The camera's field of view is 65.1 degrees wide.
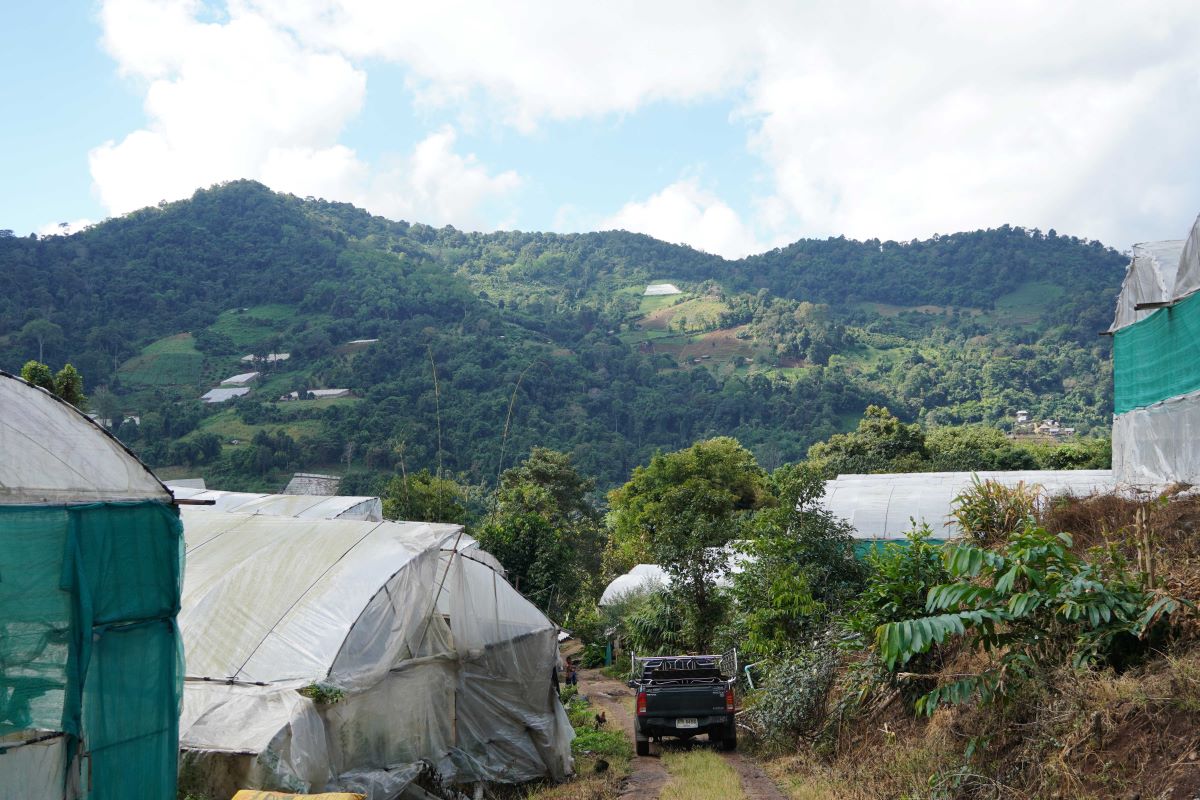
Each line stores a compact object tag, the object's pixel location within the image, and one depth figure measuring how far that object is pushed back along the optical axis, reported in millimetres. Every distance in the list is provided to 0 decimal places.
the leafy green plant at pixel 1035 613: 7477
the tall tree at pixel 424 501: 37875
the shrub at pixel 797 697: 13164
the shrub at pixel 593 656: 30453
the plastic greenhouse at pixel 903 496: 27578
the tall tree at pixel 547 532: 32156
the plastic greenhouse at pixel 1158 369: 13844
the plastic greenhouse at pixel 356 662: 9633
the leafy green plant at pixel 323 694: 9852
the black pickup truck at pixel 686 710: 15469
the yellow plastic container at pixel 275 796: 7617
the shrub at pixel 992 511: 13008
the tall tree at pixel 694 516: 23297
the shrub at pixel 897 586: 11734
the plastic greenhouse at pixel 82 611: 6332
